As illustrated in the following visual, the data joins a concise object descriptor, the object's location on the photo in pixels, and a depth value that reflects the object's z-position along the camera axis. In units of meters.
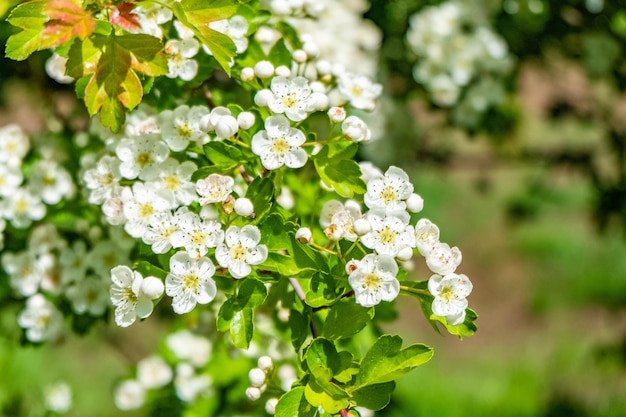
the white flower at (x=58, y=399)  0.71
